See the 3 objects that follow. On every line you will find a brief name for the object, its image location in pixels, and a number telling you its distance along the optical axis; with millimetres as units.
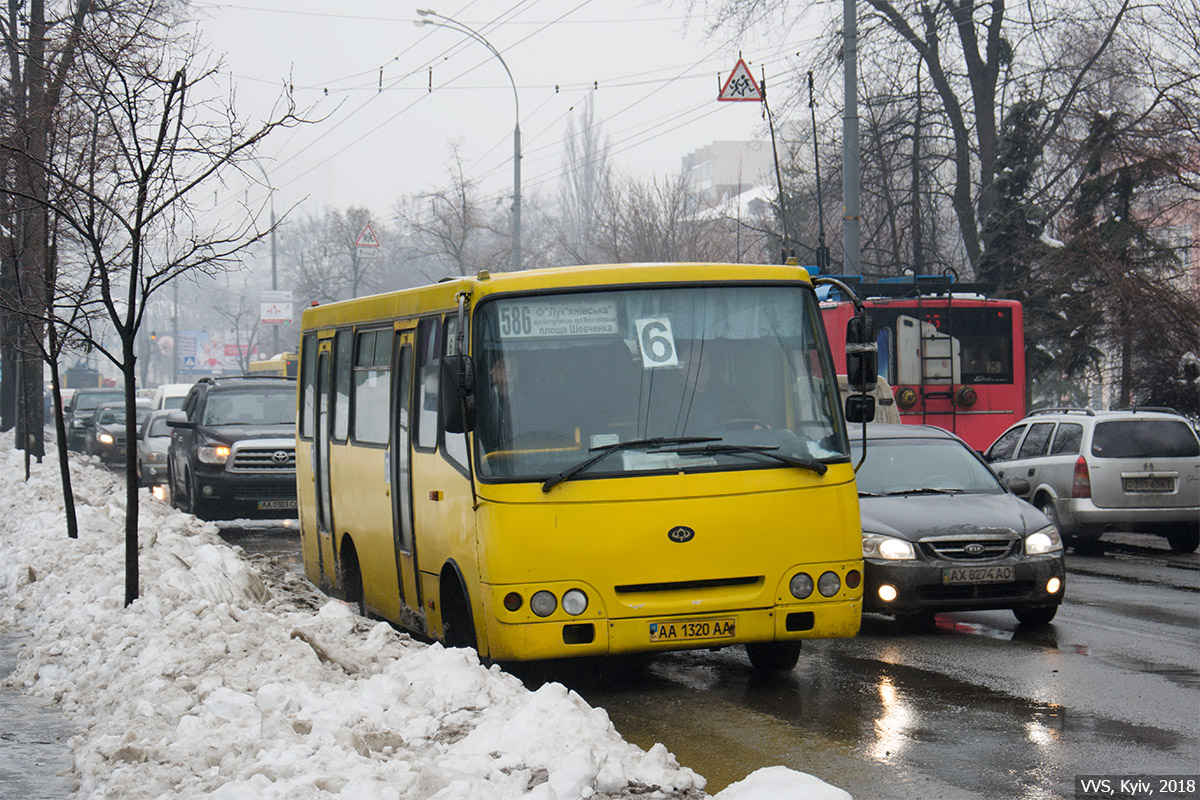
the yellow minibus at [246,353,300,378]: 49231
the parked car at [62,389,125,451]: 45188
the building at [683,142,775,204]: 168125
